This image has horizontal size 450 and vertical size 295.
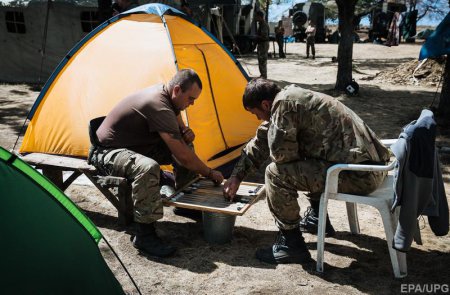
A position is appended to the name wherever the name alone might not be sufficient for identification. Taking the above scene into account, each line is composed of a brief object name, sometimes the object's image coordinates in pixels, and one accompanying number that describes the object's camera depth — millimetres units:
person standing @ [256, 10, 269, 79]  12789
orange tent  4945
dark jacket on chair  2854
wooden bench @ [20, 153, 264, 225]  3568
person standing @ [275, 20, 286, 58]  21094
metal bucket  3721
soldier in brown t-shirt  3525
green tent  2275
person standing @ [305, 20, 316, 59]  20228
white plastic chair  3139
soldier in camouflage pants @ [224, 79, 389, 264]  3189
